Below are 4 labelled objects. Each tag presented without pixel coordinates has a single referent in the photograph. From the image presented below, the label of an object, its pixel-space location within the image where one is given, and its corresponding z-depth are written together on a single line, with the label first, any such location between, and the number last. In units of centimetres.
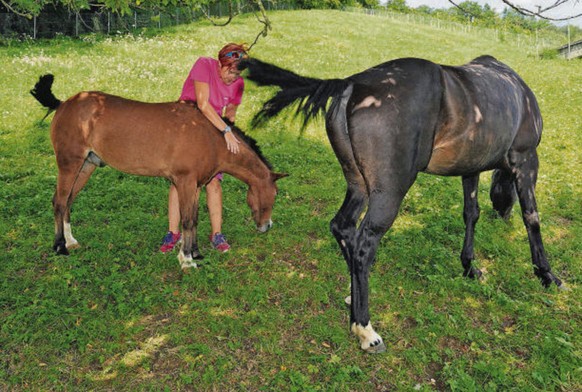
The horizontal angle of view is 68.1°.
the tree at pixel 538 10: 341
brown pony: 523
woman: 519
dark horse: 368
